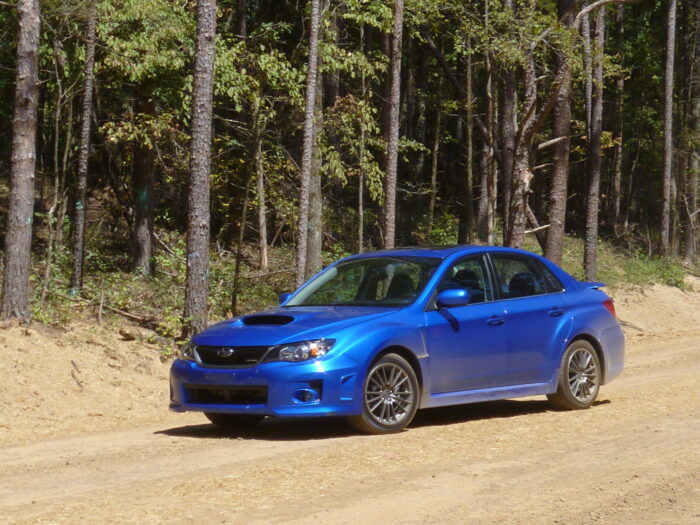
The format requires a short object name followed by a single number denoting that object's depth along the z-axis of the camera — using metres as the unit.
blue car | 15.40
